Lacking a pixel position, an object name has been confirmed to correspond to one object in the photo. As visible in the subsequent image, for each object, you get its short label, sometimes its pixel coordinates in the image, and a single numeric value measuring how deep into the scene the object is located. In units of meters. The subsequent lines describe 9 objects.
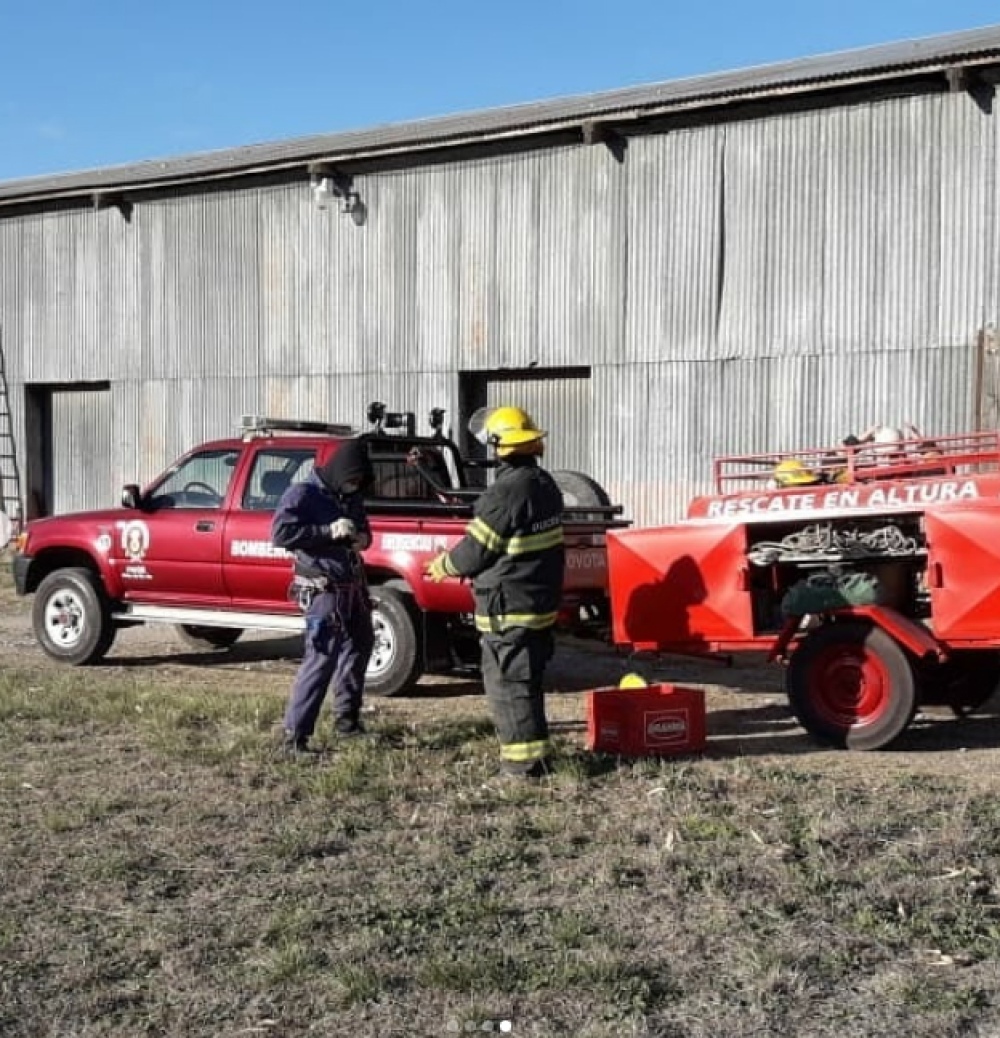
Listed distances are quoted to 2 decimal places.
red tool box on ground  7.55
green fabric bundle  8.02
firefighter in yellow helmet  7.16
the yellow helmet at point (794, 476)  9.01
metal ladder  22.45
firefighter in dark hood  7.65
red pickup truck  9.87
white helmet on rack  9.48
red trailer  7.65
